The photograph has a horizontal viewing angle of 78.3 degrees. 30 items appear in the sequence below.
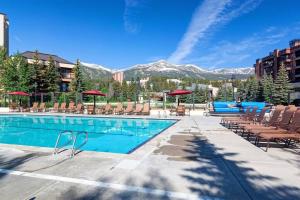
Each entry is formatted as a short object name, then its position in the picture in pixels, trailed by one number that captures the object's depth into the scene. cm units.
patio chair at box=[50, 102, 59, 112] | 1641
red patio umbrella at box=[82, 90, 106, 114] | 1489
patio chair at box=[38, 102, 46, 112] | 1655
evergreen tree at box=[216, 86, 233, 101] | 3311
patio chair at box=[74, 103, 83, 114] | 1548
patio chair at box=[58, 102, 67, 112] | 1581
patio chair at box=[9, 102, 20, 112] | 1710
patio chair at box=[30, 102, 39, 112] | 1664
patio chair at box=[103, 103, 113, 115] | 1488
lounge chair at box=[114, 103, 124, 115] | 1454
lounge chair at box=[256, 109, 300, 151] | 470
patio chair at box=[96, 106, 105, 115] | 1495
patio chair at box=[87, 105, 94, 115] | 1483
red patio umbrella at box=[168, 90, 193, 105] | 1384
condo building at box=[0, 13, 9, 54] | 3965
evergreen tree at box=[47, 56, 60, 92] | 2778
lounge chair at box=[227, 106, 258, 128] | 762
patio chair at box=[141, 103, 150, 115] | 1419
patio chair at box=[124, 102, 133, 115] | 1437
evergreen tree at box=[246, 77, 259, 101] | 3175
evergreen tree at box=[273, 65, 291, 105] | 2759
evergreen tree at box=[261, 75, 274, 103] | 2833
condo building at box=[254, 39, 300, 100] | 3919
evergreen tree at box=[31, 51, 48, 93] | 2657
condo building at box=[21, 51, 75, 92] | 3717
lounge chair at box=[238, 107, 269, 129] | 721
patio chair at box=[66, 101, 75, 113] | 1560
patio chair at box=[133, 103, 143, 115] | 1437
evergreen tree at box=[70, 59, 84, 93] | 2950
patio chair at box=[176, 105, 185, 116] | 1346
